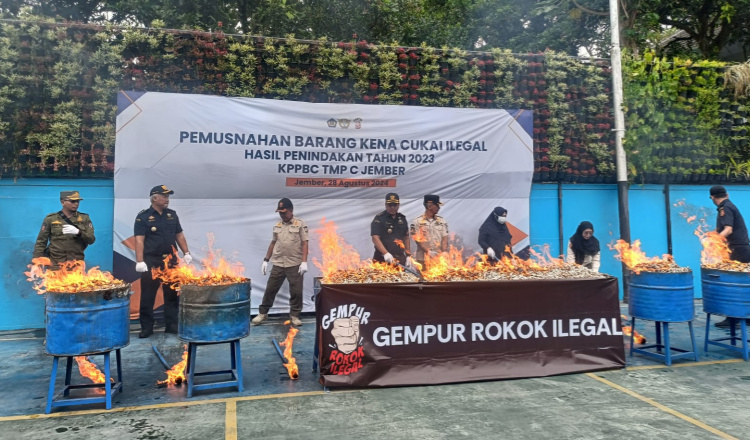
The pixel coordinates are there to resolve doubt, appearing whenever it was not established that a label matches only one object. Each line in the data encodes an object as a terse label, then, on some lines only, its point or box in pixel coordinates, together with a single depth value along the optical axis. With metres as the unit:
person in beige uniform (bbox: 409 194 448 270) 8.35
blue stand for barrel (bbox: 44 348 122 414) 4.48
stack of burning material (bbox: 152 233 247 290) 5.09
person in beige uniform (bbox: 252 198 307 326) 8.05
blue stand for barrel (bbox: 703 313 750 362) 6.15
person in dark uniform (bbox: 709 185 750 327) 7.52
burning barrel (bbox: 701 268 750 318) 6.02
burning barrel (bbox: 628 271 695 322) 5.84
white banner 7.89
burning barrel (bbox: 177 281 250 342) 4.82
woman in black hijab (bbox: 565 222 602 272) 7.55
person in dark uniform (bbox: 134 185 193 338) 7.27
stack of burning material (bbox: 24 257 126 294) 4.59
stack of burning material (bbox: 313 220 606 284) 5.51
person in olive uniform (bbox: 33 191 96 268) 6.88
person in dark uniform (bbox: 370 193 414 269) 8.03
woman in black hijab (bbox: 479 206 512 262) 8.66
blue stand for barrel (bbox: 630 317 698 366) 5.92
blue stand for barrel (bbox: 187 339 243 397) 4.90
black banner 5.11
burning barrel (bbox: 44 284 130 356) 4.43
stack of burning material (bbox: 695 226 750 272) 6.32
